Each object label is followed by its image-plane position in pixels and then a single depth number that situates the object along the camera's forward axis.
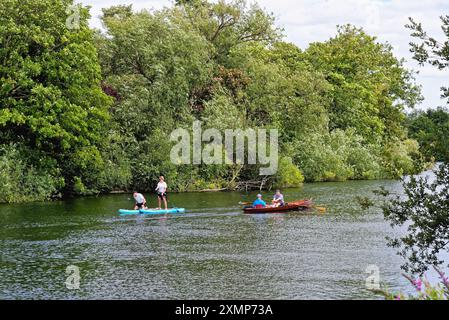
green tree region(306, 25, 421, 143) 70.19
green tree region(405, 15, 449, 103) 14.12
